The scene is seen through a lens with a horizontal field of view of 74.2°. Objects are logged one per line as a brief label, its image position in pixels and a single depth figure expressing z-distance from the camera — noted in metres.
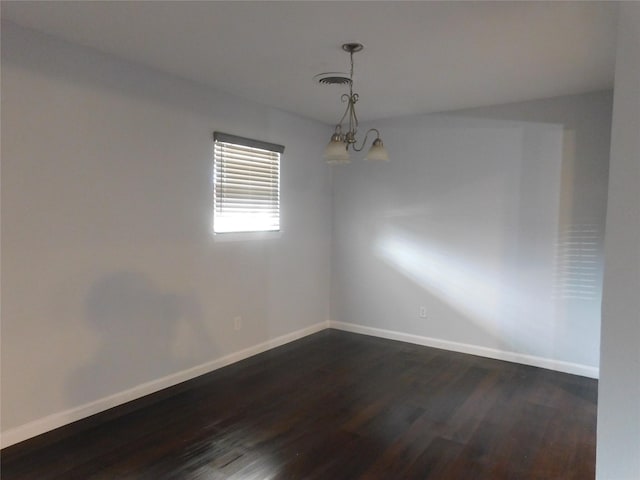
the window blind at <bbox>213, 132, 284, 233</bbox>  3.73
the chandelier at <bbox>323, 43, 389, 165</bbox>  2.66
